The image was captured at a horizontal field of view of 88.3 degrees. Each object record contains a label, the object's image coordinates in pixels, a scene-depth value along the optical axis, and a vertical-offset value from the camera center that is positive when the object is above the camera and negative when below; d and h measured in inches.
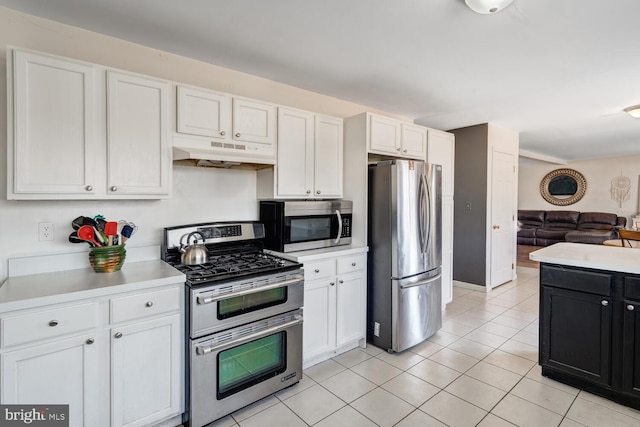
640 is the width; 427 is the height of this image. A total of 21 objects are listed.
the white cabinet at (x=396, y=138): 119.2 +27.7
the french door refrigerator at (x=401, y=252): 111.9 -15.1
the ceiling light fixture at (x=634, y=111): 146.2 +44.6
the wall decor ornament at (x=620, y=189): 314.8 +20.7
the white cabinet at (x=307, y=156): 105.3 +18.1
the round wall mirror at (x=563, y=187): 345.4 +25.2
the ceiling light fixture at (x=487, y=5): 68.5 +43.2
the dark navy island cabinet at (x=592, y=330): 82.0 -32.0
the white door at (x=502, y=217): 185.0 -4.2
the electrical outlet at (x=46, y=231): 77.3 -5.5
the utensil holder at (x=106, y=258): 74.7 -11.5
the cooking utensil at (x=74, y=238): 78.0 -7.1
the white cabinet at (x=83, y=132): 66.5 +16.9
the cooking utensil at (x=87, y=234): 73.9 -5.8
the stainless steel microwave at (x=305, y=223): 104.0 -4.8
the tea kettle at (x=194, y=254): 85.8 -12.0
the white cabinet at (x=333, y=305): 101.2 -31.5
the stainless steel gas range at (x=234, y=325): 74.2 -28.5
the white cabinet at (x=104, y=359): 58.1 -29.3
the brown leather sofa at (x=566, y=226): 299.1 -16.5
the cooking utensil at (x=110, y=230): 76.6 -5.1
